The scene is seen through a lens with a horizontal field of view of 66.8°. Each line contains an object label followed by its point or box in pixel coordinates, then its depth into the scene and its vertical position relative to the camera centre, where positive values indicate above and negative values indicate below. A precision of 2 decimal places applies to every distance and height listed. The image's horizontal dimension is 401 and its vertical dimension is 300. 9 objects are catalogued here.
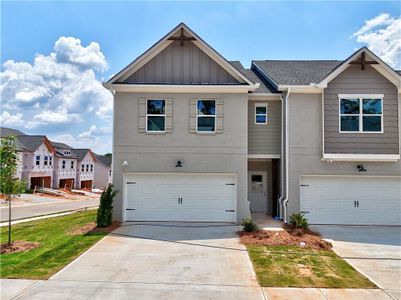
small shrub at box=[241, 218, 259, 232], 11.14 -1.92
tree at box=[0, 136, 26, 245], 9.87 +0.05
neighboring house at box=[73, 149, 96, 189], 49.45 +0.50
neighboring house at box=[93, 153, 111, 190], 55.72 -0.14
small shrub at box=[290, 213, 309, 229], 11.40 -1.78
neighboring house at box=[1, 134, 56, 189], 36.31 +1.35
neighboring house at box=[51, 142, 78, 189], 43.12 +0.61
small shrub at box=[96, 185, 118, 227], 11.80 -1.51
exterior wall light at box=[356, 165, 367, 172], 12.73 +0.30
